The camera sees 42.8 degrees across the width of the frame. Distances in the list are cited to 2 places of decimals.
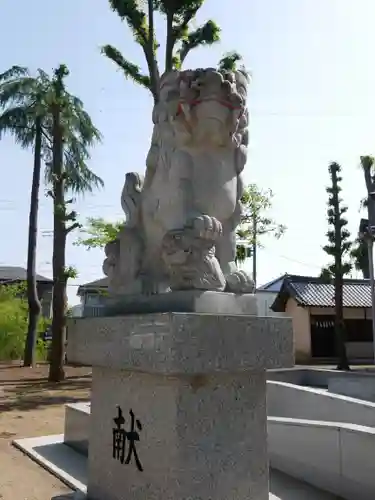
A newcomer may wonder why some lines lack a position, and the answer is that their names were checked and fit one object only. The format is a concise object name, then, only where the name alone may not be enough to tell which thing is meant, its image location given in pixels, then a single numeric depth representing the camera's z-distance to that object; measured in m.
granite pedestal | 2.32
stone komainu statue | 2.72
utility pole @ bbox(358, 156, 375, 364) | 12.94
